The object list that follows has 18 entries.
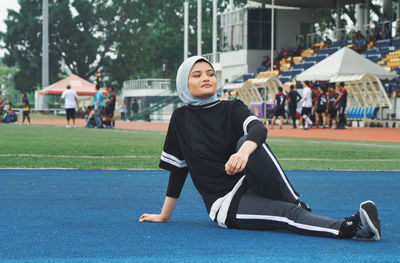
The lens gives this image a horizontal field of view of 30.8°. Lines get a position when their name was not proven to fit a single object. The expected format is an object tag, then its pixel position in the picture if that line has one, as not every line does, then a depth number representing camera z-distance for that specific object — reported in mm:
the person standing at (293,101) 30656
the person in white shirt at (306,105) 29328
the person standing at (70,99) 29266
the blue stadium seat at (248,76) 51719
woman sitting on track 4496
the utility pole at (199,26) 51812
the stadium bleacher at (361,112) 31922
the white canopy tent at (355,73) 30359
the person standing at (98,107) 29075
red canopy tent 53069
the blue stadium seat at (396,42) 38525
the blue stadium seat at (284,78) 44775
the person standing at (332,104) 29391
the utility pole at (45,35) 53344
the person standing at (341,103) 28978
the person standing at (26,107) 37256
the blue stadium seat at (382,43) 39375
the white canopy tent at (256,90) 39594
